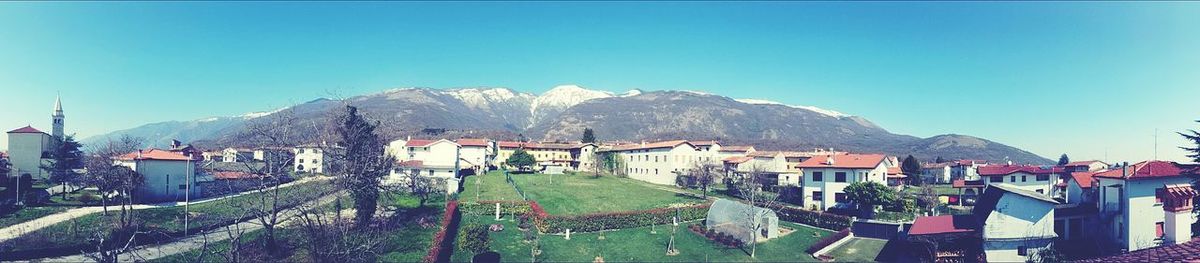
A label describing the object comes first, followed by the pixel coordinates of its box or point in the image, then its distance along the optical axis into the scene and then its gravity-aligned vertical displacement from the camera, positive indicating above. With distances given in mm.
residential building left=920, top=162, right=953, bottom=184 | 74044 -2731
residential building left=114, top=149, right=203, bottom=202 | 40062 -2501
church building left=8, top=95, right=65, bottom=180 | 50094 -1174
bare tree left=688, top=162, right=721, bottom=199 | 50800 -2419
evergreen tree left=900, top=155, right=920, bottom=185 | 63875 -1844
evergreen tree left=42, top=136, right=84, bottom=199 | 43716 -2010
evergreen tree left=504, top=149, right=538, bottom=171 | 68062 -1714
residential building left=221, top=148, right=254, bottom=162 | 80569 -2449
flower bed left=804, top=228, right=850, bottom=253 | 30797 -5023
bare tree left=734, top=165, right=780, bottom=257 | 31127 -3548
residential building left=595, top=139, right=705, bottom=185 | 63969 -1295
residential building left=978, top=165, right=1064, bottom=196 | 50409 -1953
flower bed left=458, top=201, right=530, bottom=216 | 37000 -4099
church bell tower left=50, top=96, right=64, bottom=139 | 62647 +2134
